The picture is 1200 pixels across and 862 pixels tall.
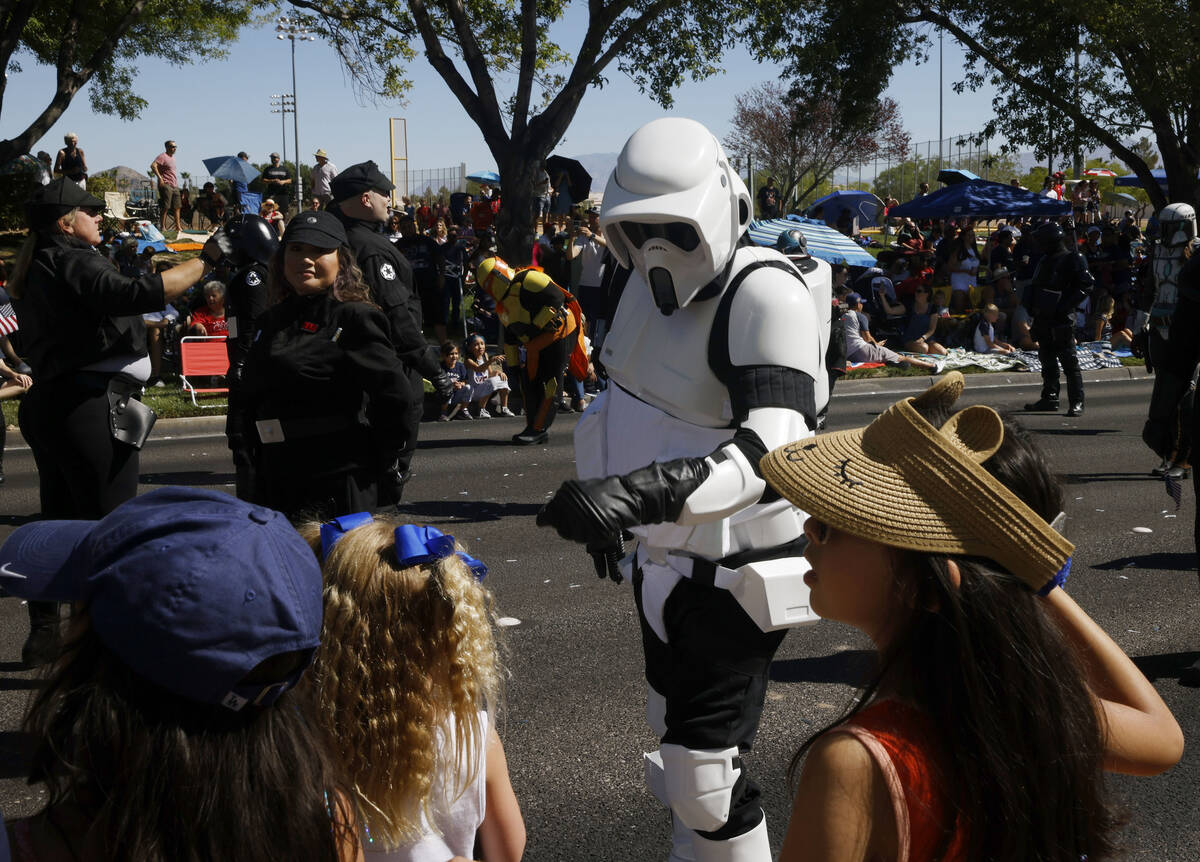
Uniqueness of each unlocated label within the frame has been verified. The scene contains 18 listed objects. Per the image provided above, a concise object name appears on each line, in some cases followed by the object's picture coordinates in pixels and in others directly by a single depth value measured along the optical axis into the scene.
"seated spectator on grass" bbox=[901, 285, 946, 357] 16.20
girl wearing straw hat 1.52
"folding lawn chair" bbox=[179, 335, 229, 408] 12.48
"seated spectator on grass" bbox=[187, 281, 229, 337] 13.09
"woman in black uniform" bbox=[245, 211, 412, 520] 4.04
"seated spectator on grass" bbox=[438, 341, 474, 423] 12.08
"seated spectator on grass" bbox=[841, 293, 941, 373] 14.13
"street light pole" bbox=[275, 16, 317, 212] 17.79
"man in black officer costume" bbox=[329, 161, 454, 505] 4.81
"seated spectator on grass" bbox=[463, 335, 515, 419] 12.20
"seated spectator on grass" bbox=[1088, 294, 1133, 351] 17.62
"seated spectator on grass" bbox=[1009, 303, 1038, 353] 17.00
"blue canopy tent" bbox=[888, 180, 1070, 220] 23.66
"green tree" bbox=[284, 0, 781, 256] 15.70
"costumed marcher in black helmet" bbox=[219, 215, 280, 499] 4.27
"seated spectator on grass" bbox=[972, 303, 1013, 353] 16.53
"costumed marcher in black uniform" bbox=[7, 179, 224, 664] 4.56
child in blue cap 1.40
